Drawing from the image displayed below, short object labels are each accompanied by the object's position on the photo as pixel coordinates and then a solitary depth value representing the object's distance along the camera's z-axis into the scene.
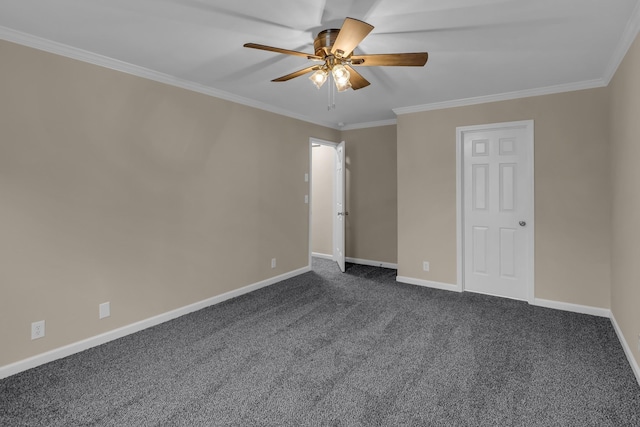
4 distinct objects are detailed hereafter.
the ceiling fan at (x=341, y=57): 2.00
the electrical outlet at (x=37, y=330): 2.48
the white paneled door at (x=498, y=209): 3.81
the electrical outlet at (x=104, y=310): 2.84
